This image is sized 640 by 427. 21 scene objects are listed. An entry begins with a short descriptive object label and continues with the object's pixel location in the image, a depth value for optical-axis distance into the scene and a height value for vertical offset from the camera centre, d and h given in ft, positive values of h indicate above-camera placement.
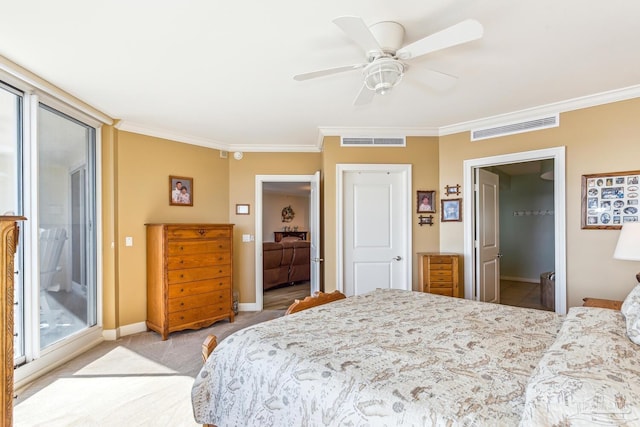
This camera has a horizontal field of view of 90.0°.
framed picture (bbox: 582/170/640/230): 9.16 +0.39
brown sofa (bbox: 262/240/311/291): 19.61 -3.07
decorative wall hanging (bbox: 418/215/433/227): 13.05 -0.22
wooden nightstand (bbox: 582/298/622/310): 7.93 -2.32
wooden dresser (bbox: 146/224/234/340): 11.85 -2.34
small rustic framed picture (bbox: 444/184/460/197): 12.71 +0.96
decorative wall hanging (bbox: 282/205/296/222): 32.81 +0.12
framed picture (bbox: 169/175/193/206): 13.67 +1.11
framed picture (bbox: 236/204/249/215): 15.71 +0.30
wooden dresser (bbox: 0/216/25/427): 4.34 -1.21
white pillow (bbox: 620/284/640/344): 4.31 -1.51
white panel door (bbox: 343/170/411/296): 13.10 -0.67
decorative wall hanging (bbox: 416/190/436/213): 13.05 +0.53
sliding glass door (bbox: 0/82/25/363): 8.31 +1.31
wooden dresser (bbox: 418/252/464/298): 11.74 -2.18
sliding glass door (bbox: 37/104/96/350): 9.53 -0.28
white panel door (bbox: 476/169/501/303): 12.67 -0.93
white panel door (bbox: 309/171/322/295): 13.53 -0.79
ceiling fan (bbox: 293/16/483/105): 5.08 +3.00
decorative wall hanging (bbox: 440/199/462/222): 12.66 +0.15
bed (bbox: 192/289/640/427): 3.12 -2.02
